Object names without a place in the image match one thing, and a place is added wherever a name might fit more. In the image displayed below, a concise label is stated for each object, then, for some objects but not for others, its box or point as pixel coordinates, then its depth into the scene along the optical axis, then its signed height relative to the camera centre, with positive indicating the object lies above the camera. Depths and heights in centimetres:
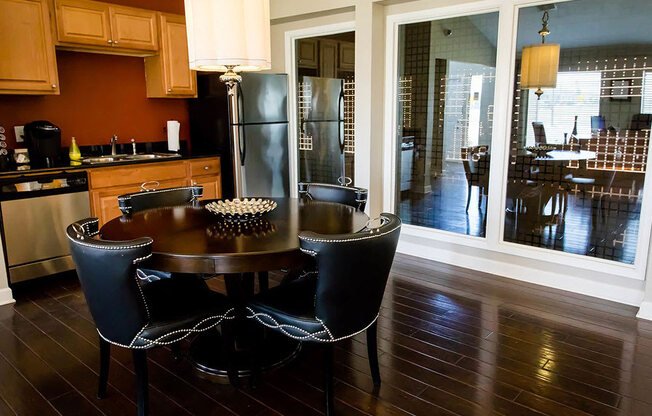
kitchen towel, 498 -10
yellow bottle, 421 -23
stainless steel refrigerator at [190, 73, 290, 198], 478 -5
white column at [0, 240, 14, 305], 343 -114
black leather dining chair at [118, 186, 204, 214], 275 -45
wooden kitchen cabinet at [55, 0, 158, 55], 396 +85
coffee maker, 393 -13
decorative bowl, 248 -44
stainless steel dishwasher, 355 -70
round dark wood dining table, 195 -51
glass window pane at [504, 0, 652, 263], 318 -10
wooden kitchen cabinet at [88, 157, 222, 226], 402 -48
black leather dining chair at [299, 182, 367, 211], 304 -45
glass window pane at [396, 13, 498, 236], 391 +2
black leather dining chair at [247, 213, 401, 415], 188 -71
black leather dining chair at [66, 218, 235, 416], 182 -78
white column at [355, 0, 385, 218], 424 +24
